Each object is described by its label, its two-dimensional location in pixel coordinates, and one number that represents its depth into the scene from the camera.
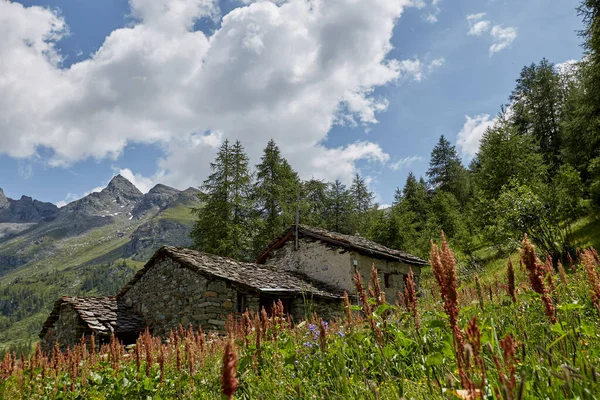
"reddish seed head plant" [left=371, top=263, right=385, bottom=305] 3.24
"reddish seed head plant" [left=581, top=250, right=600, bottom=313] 2.11
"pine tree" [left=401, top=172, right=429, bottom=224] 45.07
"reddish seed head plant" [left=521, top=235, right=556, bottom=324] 2.01
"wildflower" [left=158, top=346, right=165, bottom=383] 4.25
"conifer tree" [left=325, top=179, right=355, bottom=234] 42.81
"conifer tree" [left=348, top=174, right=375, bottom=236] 47.87
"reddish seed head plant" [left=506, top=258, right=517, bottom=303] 2.51
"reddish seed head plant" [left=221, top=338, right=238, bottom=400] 1.25
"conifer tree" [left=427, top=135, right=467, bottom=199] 51.31
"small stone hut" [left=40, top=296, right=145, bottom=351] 17.56
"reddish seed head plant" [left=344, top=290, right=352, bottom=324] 3.96
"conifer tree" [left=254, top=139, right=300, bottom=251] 34.06
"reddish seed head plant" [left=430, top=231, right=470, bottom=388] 1.56
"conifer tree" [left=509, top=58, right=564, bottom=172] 38.28
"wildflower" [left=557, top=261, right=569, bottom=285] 3.48
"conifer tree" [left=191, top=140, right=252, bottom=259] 31.67
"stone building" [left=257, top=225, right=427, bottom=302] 20.98
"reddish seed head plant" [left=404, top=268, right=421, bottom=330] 2.84
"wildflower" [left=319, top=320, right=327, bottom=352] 3.76
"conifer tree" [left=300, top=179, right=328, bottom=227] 38.93
